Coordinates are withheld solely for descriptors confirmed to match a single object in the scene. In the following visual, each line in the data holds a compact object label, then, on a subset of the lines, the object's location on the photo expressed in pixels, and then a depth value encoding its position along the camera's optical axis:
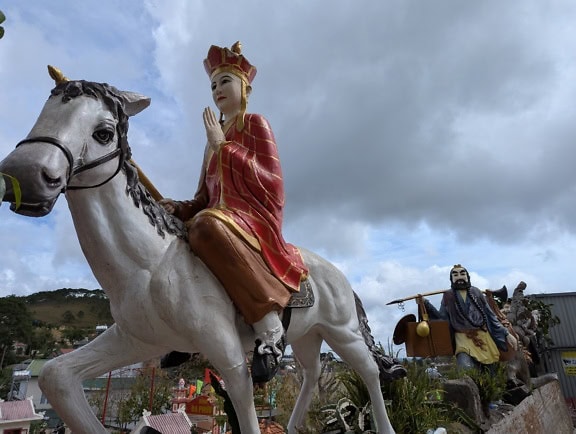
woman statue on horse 2.54
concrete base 5.04
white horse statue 2.13
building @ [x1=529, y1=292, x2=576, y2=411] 18.36
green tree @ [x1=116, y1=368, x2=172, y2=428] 12.64
